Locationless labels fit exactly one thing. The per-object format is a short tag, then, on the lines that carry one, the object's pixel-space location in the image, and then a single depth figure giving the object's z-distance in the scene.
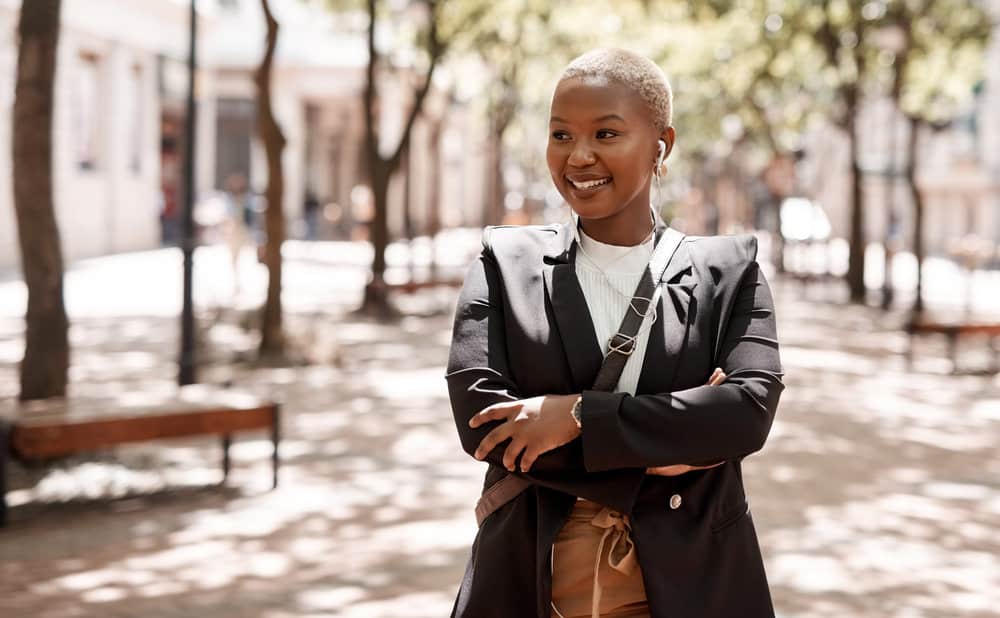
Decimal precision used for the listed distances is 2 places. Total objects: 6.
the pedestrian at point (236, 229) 20.89
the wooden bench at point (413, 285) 19.09
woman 2.38
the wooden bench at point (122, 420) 7.04
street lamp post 10.78
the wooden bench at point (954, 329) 13.94
